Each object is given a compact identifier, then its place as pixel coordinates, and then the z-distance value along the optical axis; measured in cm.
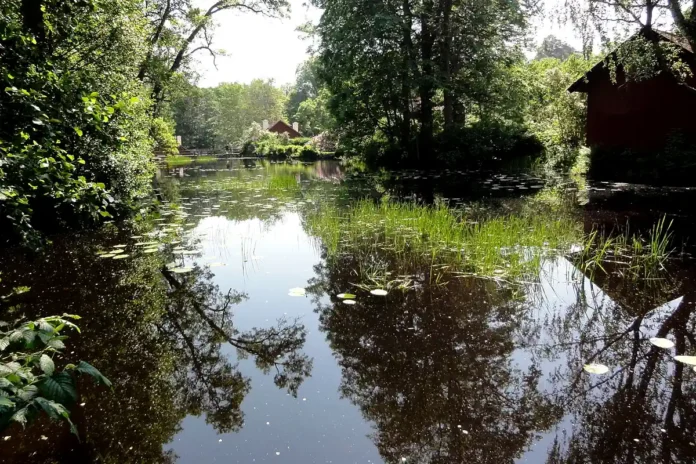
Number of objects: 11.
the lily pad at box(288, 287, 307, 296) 483
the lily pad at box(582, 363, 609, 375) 309
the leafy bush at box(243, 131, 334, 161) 4200
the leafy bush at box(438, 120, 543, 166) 2094
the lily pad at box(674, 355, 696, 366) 308
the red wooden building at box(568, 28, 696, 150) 1576
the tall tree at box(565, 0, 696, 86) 1233
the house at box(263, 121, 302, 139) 6712
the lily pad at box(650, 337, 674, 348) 338
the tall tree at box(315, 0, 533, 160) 2008
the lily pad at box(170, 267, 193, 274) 553
